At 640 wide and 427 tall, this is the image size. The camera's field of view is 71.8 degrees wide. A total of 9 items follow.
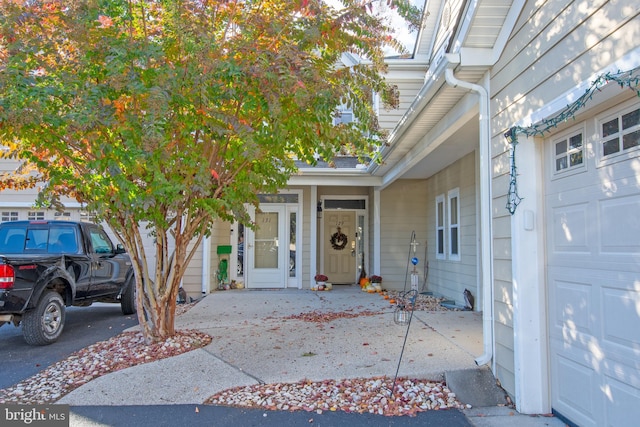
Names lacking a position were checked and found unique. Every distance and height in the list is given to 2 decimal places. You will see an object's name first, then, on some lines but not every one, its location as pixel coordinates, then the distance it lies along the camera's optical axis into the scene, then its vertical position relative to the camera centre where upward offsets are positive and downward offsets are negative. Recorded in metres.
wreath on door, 11.76 +0.05
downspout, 4.06 +0.31
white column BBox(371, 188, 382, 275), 10.73 +0.17
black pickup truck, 5.35 -0.45
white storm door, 10.77 -0.23
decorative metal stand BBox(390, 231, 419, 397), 4.22 -1.10
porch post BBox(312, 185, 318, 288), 10.74 +0.10
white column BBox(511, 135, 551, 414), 3.46 -0.36
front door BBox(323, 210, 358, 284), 11.75 -0.11
